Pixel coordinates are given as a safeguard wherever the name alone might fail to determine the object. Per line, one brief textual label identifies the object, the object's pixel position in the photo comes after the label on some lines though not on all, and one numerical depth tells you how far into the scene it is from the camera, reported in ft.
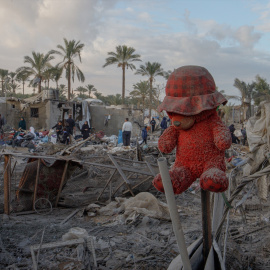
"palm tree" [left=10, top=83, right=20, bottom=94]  146.67
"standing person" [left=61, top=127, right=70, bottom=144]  51.39
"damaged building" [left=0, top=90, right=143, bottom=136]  69.67
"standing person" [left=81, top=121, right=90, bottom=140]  54.44
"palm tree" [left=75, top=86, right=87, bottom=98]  156.23
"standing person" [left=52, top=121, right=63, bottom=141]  52.19
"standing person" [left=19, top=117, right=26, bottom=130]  60.55
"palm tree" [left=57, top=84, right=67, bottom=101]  138.72
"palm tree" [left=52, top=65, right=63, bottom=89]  90.31
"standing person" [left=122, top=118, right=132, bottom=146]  48.47
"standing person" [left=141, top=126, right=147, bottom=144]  49.19
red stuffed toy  8.43
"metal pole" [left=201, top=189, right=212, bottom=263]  8.78
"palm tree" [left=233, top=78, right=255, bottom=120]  102.17
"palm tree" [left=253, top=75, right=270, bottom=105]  96.02
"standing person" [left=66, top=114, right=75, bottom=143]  52.60
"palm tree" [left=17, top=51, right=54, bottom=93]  89.92
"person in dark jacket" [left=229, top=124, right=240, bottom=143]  49.02
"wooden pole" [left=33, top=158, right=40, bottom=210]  20.35
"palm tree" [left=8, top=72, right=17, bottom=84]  131.66
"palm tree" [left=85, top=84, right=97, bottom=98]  156.35
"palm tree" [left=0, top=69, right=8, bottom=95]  123.54
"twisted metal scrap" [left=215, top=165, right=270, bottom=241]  6.79
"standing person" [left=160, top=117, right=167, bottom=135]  55.01
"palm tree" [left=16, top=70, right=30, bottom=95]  90.63
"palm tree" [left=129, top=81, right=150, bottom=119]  108.27
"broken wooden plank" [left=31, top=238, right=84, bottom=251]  11.91
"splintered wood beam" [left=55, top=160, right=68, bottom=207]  21.08
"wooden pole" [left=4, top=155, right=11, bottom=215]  18.76
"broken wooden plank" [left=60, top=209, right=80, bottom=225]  18.57
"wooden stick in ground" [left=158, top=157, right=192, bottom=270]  6.59
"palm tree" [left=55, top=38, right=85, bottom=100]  89.92
